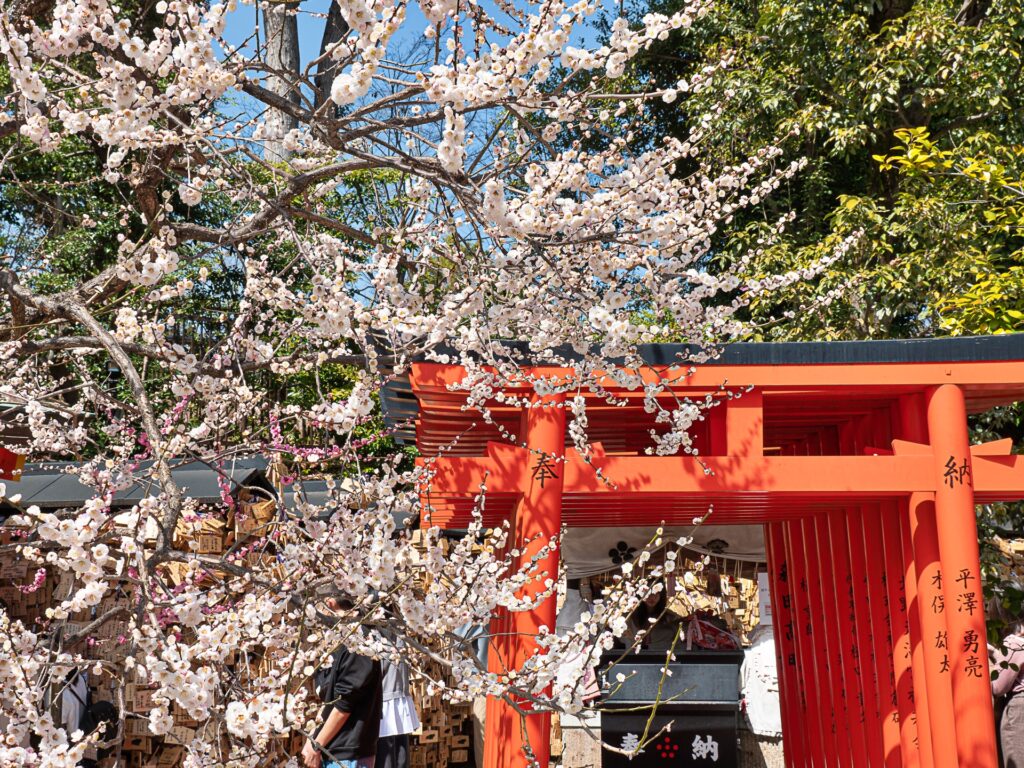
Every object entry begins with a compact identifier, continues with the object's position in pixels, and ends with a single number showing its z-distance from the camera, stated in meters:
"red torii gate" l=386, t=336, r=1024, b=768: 4.20
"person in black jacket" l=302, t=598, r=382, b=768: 4.62
